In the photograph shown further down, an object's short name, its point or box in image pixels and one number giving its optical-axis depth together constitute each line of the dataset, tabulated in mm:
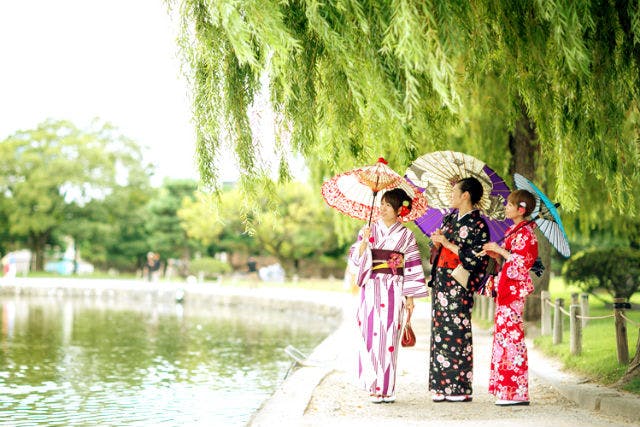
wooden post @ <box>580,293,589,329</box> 10812
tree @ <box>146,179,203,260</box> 41656
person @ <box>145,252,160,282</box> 32738
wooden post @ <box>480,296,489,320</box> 15405
